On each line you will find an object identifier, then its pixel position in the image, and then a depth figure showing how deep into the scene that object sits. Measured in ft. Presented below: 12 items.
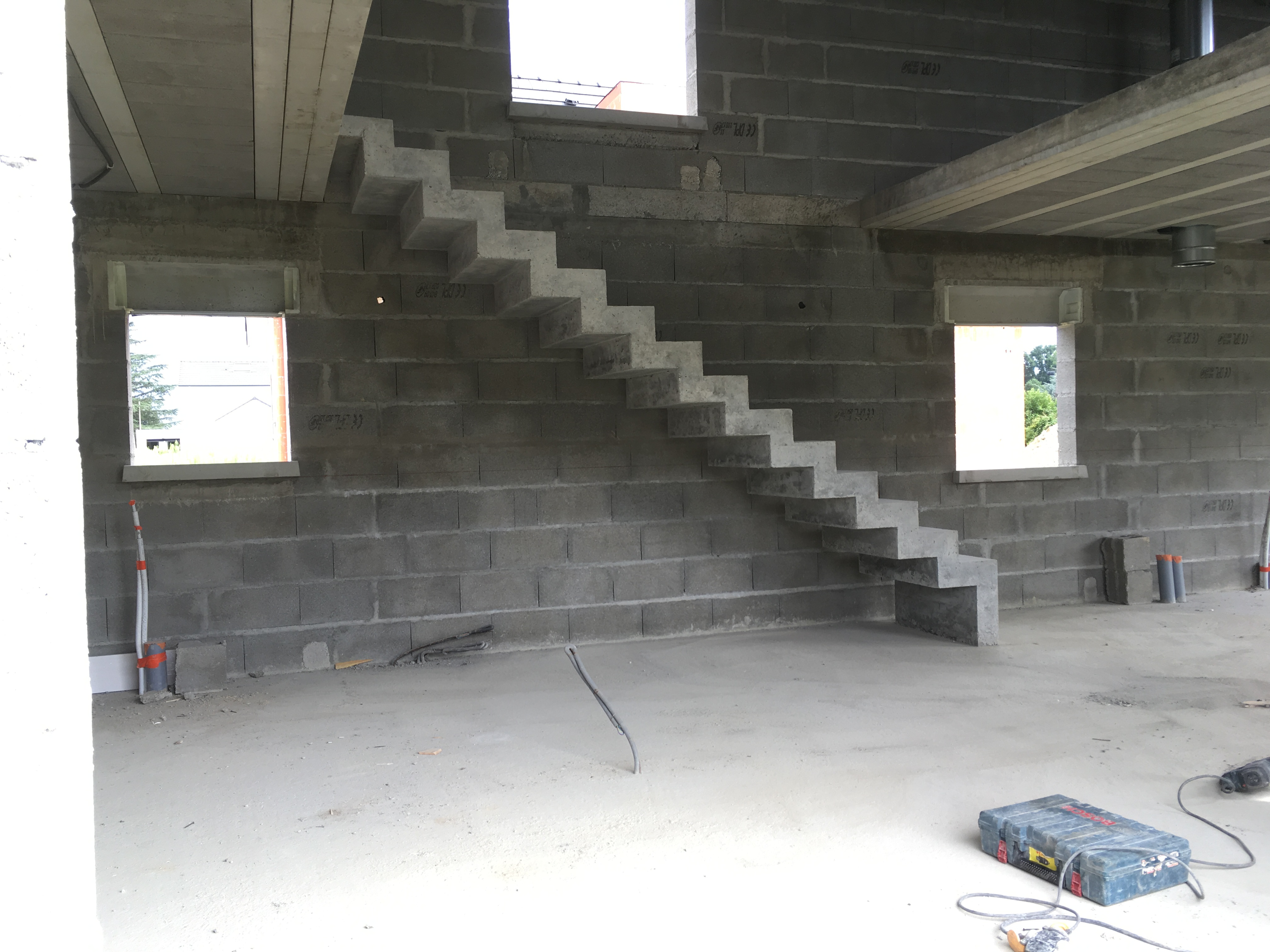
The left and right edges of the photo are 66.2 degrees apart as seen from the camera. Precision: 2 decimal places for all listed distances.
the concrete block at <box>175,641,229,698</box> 17.31
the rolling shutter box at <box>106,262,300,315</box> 18.01
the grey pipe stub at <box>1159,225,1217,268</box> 22.74
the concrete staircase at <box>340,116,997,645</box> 16.44
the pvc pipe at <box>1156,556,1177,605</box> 24.04
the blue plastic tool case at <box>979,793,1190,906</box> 8.95
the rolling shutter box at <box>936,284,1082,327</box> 23.16
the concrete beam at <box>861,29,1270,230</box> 13.33
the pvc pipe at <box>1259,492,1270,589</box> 25.50
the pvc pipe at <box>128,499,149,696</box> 17.15
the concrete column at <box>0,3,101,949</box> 4.32
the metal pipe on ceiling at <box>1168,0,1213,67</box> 22.41
